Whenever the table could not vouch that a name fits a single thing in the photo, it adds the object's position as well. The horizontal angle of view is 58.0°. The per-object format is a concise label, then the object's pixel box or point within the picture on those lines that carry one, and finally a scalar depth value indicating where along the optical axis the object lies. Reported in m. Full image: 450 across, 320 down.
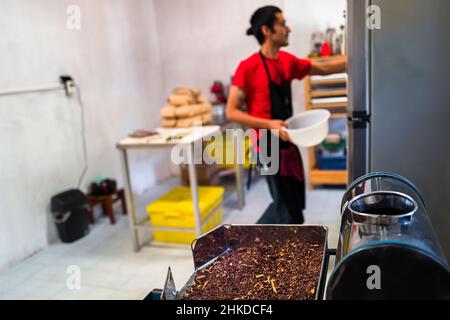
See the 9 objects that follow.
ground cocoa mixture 1.10
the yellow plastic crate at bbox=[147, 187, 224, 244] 3.02
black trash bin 3.21
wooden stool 3.62
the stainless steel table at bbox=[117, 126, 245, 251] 2.81
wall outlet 3.41
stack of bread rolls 3.32
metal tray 1.27
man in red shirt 2.34
